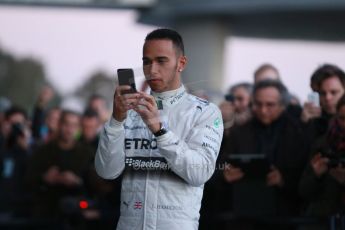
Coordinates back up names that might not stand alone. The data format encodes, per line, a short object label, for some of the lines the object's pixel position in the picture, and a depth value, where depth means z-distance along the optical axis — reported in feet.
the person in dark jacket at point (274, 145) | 47.67
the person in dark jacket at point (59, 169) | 61.40
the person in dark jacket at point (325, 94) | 47.02
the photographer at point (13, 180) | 67.49
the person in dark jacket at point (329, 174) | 43.74
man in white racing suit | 32.09
